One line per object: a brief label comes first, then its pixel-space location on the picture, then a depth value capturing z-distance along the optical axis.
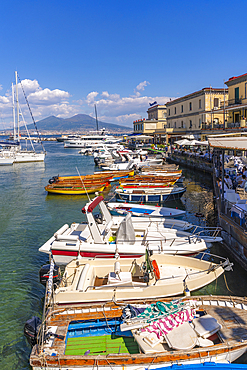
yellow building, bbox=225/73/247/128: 34.03
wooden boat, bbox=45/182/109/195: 26.05
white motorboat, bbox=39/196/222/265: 10.05
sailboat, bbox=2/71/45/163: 54.59
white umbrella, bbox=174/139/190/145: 38.38
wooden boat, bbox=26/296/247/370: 5.24
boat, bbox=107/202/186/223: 16.81
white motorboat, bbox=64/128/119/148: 108.15
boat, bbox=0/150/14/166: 51.83
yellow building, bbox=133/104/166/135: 80.62
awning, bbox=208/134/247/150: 11.33
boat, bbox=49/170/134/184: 28.67
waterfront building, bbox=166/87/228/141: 48.22
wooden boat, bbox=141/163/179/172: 32.45
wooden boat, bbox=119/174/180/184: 25.33
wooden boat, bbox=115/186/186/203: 22.14
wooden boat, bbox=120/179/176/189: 23.00
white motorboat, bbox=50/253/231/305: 7.78
